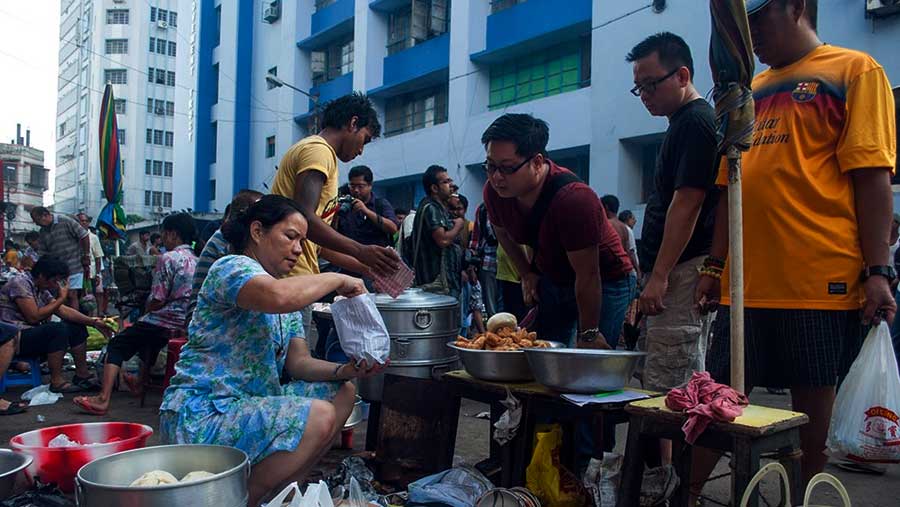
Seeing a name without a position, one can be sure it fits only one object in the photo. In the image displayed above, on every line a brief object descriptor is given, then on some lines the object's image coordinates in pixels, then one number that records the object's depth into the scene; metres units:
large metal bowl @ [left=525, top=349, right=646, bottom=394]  2.29
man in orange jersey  2.10
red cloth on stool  1.87
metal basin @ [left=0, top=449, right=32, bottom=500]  2.10
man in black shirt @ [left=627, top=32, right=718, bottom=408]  2.51
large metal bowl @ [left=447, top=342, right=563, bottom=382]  2.63
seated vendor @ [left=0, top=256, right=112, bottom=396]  5.24
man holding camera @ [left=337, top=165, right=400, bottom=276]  5.66
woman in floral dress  2.23
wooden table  2.33
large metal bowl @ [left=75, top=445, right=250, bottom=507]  1.71
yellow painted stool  1.82
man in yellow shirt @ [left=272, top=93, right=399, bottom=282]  3.11
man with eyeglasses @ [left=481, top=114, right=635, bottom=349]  2.72
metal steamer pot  3.50
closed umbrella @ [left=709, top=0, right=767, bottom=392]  2.00
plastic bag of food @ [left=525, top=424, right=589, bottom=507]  2.53
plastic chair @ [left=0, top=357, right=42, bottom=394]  5.52
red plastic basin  2.30
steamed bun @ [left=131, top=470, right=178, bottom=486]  1.85
